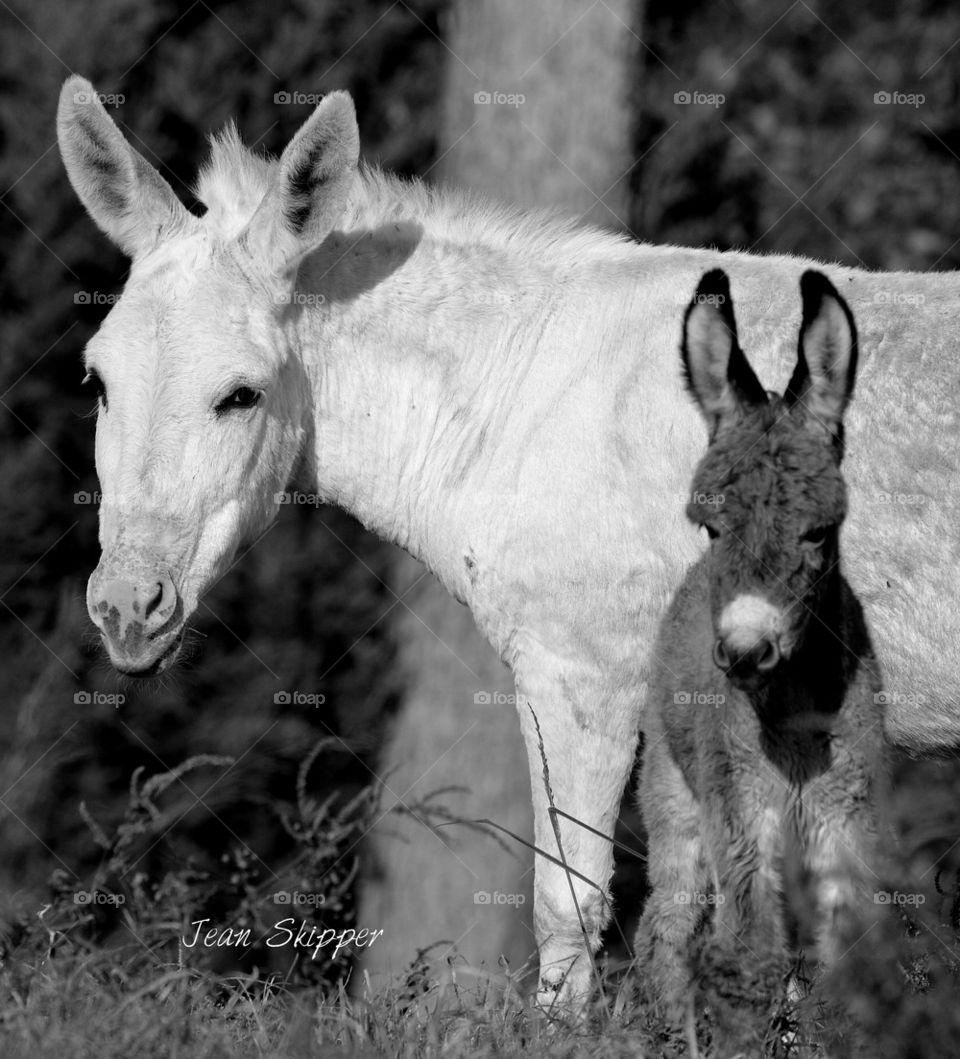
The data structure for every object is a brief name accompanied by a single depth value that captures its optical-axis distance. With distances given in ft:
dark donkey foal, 23.16
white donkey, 30.89
